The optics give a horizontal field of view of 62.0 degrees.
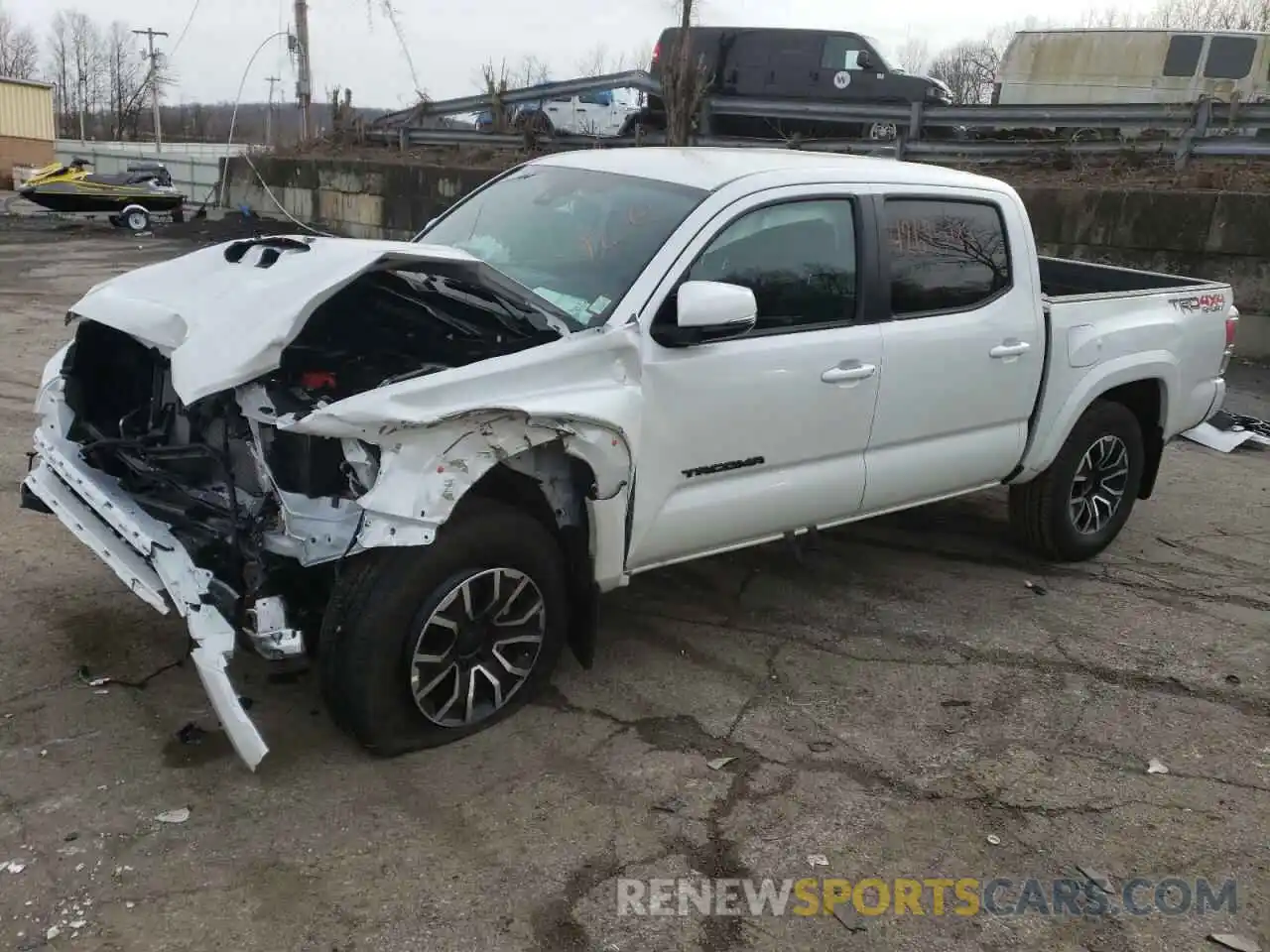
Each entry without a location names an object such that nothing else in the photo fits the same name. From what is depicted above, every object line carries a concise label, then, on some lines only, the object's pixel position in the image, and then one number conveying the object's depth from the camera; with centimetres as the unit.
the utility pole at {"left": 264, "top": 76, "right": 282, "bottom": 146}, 2475
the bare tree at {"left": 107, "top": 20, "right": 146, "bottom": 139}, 7100
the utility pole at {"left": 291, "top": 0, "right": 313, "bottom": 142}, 2342
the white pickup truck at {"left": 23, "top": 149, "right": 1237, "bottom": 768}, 315
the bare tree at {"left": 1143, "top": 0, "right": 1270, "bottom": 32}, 3403
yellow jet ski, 2223
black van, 1540
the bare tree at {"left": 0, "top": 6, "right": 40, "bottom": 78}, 7706
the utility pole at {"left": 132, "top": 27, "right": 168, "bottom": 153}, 5972
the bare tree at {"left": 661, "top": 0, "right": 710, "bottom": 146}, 1471
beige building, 3522
